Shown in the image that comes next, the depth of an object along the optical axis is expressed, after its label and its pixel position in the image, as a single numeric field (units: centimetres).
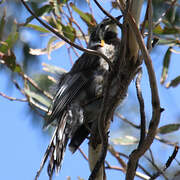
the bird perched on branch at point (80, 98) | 605
